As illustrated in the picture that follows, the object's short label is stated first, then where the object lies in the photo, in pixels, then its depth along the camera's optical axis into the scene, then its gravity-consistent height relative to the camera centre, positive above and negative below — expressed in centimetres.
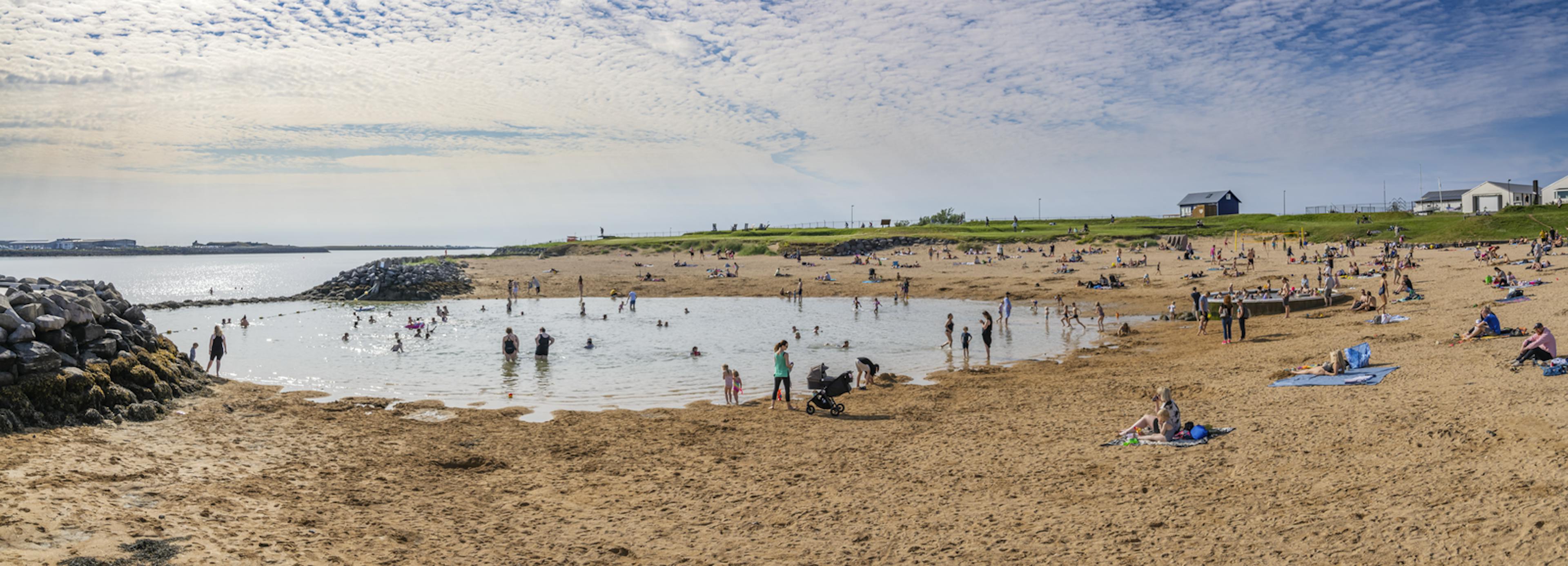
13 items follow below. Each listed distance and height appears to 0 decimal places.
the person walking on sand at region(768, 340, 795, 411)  1641 -244
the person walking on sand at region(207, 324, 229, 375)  1989 -209
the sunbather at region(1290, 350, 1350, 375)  1457 -244
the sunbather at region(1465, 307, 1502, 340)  1639 -202
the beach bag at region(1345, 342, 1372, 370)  1505 -237
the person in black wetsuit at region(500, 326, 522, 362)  2373 -268
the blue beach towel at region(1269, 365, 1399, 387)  1368 -260
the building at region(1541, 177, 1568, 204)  7038 +345
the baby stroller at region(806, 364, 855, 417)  1546 -283
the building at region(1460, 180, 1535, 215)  7056 +328
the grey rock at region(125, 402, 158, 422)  1344 -251
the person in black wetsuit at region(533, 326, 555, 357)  2434 -273
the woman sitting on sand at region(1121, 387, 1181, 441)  1130 -258
